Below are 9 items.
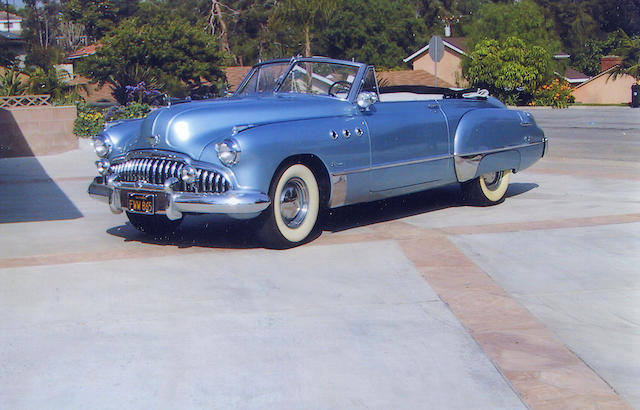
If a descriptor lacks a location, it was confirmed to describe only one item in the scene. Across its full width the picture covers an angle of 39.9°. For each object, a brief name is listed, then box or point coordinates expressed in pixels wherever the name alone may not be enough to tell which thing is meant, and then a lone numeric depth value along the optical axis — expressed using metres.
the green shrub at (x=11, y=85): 20.84
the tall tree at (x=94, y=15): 67.12
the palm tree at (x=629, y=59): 46.09
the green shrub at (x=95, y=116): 18.52
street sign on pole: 26.05
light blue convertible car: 7.12
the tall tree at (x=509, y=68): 40.28
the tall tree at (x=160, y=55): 36.28
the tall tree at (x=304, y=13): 34.44
